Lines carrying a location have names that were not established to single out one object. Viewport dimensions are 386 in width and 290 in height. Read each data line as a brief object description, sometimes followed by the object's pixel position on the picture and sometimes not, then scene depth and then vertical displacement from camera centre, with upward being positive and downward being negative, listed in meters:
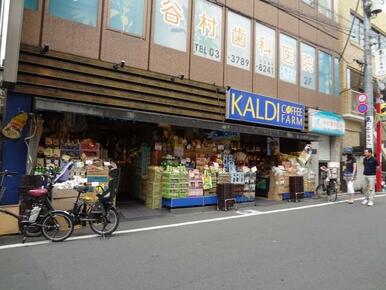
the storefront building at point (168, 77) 9.02 +3.11
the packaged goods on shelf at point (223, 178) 12.09 -0.17
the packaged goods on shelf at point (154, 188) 11.16 -0.55
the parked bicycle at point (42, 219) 7.17 -1.08
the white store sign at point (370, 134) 16.62 +2.10
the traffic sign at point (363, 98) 16.73 +3.83
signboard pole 18.08 +1.27
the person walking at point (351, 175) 13.77 +0.11
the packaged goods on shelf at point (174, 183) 10.99 -0.36
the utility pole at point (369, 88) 16.70 +4.44
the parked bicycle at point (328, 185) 14.69 -0.34
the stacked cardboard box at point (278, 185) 14.36 -0.41
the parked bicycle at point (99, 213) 7.75 -1.00
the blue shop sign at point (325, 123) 16.89 +2.73
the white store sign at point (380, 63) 18.44 +6.14
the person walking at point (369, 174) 13.25 +0.16
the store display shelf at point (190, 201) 10.94 -0.94
